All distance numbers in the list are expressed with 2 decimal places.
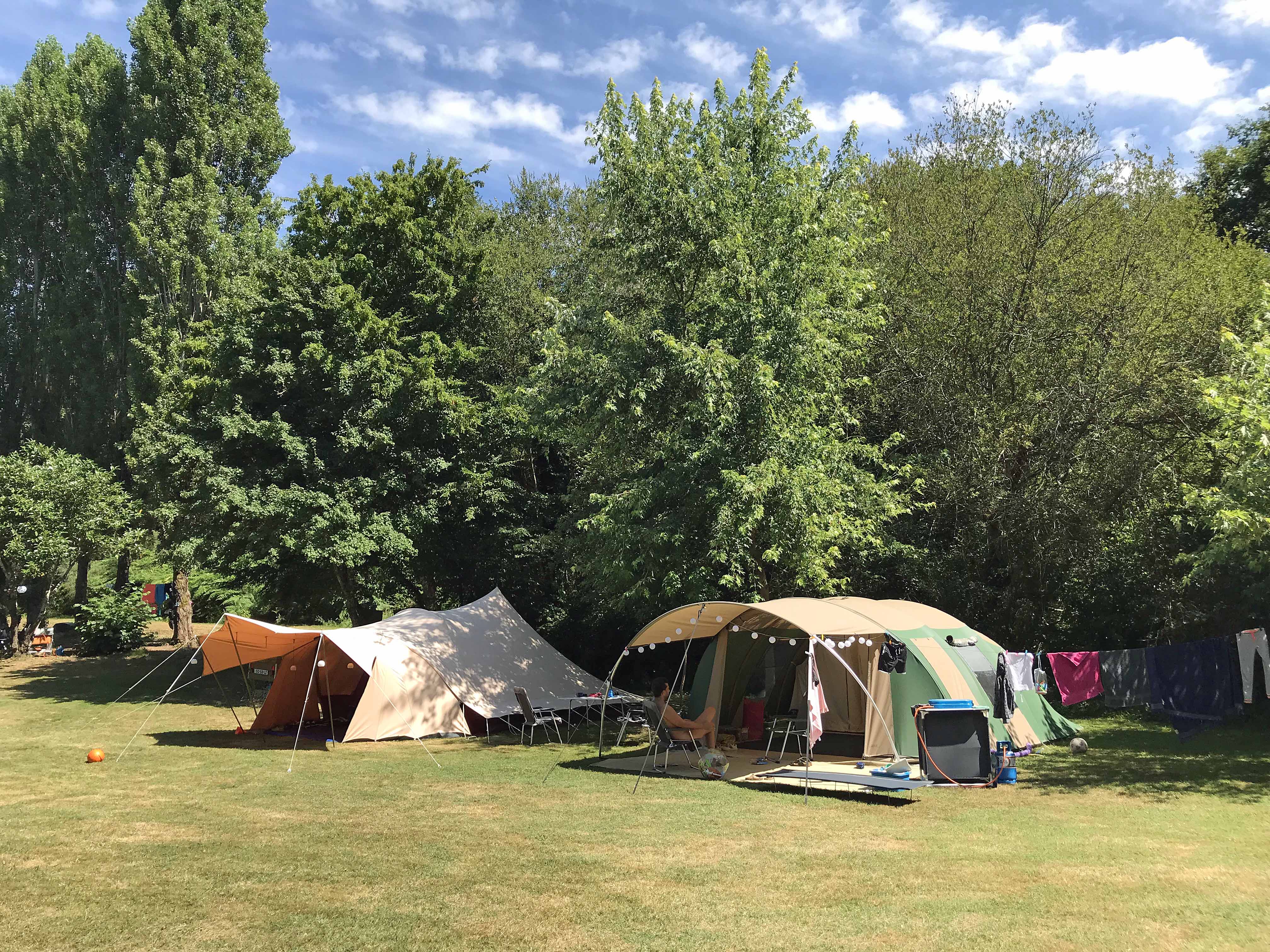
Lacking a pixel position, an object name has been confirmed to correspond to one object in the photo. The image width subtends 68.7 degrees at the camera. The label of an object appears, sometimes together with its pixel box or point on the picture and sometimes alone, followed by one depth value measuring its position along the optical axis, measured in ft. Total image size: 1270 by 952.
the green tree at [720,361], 46.75
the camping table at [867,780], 32.09
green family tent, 38.32
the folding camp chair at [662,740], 38.73
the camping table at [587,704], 49.49
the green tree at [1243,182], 79.10
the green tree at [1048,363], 55.98
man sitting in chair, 38.88
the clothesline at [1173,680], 45.70
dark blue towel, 45.68
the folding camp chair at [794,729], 39.45
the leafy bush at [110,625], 82.53
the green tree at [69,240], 85.56
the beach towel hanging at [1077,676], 47.21
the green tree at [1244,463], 34.81
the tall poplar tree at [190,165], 78.84
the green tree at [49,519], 74.08
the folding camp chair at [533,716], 46.78
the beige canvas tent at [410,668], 46.26
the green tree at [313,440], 61.46
